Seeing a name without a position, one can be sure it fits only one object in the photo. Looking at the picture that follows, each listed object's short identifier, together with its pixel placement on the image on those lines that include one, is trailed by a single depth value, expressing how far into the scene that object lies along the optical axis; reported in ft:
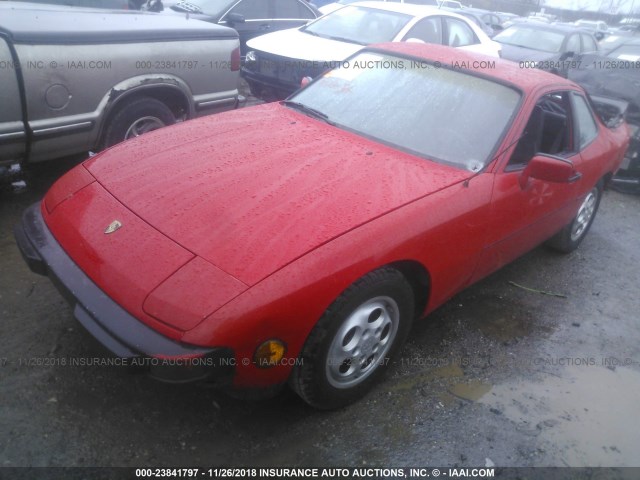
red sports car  6.54
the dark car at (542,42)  31.04
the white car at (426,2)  60.41
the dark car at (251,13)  24.17
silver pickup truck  11.46
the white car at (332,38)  21.35
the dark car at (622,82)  19.45
